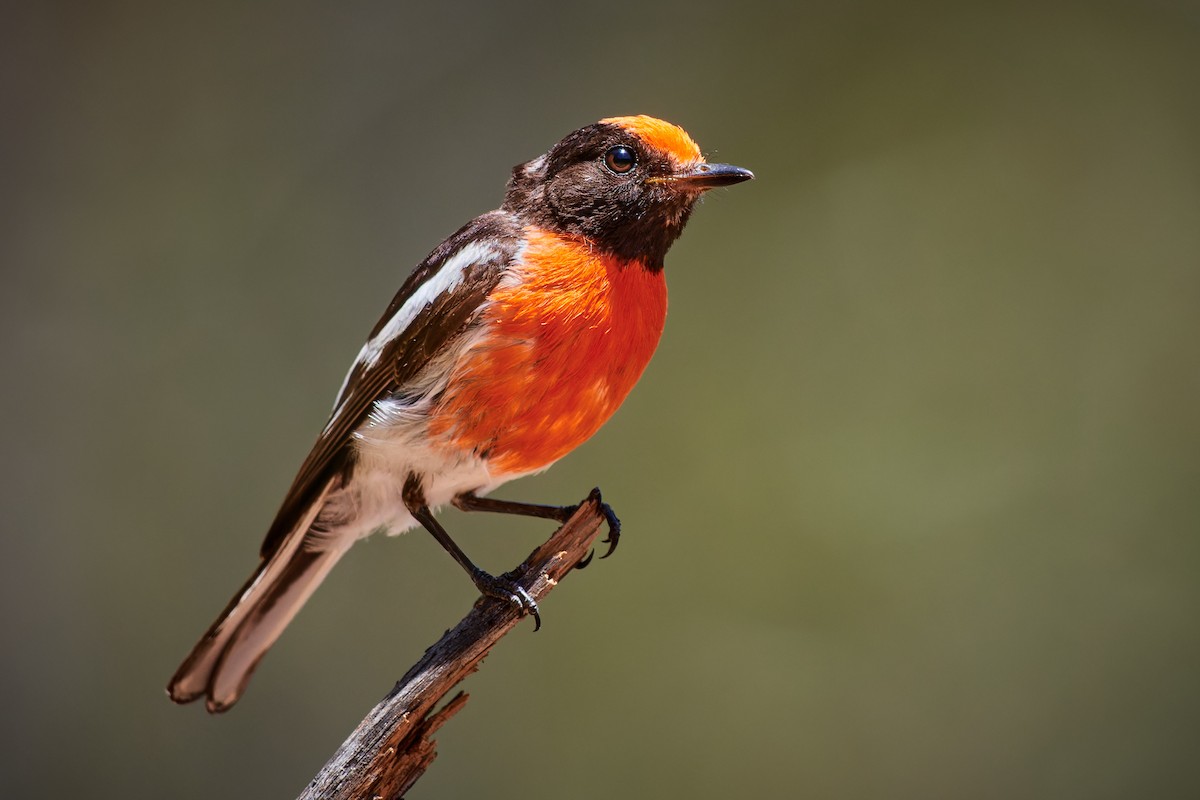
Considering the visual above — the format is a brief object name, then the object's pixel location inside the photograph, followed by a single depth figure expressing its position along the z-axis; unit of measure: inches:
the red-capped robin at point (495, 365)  206.5
